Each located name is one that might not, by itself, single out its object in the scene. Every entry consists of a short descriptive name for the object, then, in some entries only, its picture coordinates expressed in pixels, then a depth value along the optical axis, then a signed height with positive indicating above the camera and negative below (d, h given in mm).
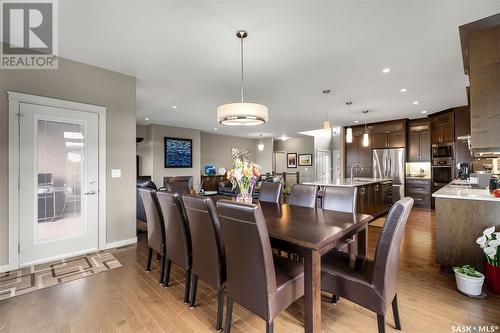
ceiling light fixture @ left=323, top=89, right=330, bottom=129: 3936 +1461
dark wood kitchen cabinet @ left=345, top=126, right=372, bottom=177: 7436 +460
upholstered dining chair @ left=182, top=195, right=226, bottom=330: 1788 -595
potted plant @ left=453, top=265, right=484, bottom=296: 2126 -1074
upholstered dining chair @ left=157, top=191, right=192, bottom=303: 2150 -608
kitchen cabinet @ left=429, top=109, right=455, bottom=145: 5871 +1052
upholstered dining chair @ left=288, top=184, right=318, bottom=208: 2833 -348
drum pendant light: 2422 +608
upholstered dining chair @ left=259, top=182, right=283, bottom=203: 3203 -329
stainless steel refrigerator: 6727 +4
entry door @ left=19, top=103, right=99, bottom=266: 2877 -155
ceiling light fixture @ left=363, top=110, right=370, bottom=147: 4611 +567
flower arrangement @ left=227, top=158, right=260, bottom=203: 2383 -72
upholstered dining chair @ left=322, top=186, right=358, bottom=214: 2488 -350
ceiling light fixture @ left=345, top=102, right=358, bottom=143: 4908 +767
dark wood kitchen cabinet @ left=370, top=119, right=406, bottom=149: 6796 +1007
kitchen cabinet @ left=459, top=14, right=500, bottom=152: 2088 +786
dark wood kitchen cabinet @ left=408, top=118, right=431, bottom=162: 6516 +760
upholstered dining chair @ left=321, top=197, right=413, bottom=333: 1474 -764
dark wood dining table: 1495 -466
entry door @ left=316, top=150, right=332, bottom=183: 10653 +137
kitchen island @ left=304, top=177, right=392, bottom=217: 4676 -668
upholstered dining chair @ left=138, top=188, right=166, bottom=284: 2541 -641
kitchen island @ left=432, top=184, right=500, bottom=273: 2420 -627
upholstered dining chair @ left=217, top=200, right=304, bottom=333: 1397 -660
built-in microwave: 6035 +424
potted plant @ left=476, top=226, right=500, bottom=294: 2133 -829
